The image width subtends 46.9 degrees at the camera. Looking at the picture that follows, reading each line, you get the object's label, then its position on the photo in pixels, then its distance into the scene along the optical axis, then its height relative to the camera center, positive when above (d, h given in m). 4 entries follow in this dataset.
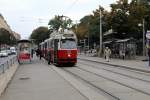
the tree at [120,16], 25.74 +4.79
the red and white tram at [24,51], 18.40 -0.27
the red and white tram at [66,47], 15.64 +0.12
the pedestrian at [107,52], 19.42 -0.49
